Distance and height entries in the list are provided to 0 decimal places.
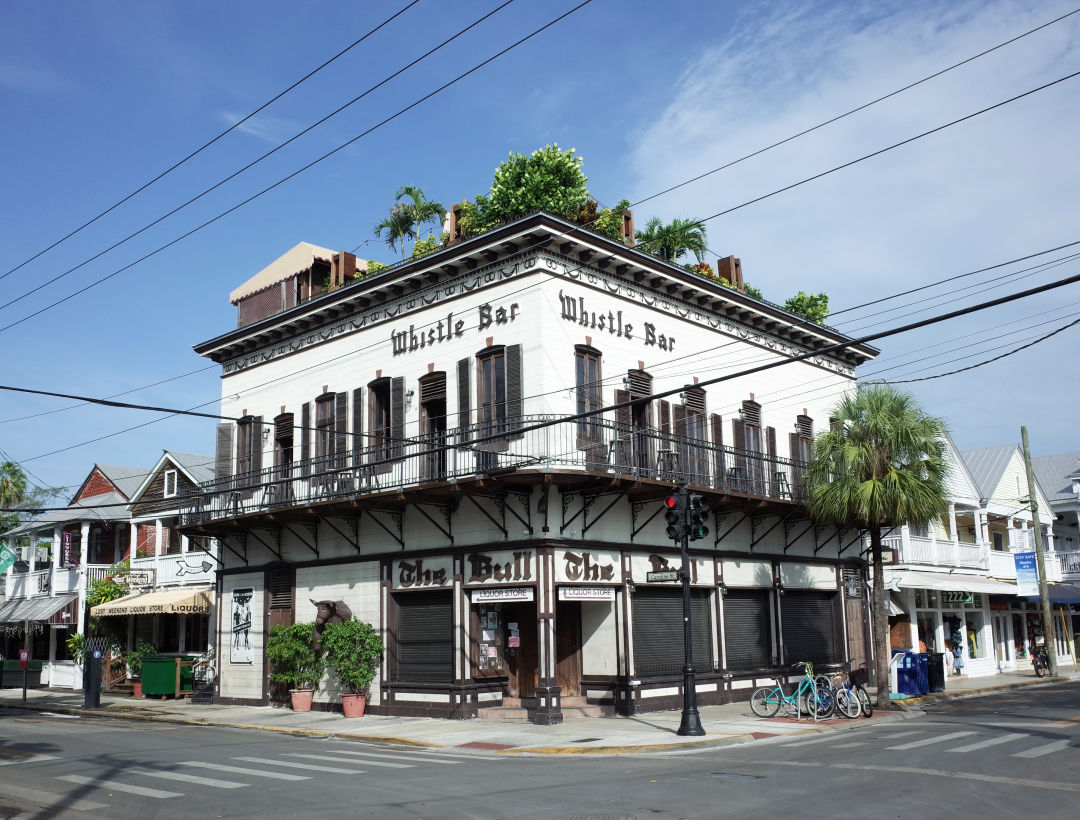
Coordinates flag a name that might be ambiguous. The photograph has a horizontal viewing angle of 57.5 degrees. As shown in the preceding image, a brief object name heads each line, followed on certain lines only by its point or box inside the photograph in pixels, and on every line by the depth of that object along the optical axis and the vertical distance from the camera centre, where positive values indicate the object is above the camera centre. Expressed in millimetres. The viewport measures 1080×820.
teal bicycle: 20250 -2529
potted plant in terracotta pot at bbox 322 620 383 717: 23375 -1576
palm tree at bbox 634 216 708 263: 32625 +11234
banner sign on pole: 38125 +4
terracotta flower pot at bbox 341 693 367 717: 23594 -2735
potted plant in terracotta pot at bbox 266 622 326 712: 24766 -1749
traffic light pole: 18266 -1645
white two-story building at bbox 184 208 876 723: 21969 +2504
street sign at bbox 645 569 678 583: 20100 +104
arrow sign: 32219 +790
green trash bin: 30406 -2529
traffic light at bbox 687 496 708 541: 19422 +1230
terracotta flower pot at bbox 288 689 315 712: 25297 -2757
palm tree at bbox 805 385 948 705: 22594 +2463
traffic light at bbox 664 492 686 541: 19375 +1273
